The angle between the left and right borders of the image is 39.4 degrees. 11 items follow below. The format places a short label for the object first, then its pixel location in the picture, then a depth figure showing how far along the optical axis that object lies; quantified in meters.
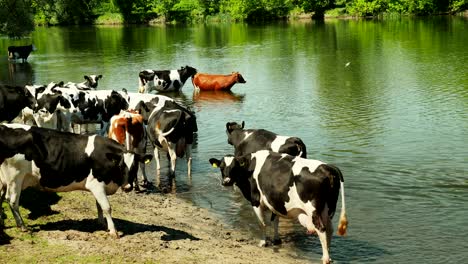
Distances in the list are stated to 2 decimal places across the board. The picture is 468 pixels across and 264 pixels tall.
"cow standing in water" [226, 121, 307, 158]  13.34
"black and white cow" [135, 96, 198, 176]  15.96
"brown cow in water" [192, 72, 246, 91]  30.81
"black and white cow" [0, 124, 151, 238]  10.52
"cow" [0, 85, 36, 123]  16.71
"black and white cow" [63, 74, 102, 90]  24.17
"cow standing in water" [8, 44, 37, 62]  48.21
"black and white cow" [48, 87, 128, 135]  18.80
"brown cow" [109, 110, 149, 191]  15.09
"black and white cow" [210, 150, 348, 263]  10.23
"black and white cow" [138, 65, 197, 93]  30.06
